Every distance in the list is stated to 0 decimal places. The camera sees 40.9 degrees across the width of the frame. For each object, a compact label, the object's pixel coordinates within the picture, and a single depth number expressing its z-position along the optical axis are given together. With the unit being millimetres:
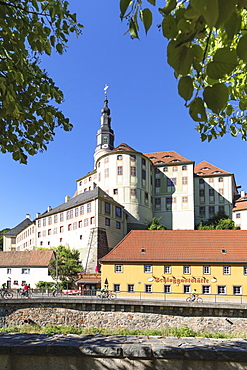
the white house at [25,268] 45344
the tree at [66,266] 43094
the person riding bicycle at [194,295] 26983
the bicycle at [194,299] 25942
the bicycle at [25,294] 28053
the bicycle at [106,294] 27828
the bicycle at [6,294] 28931
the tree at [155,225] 59097
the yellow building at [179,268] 30734
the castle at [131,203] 49250
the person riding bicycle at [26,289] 30547
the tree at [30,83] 4203
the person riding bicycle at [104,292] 28094
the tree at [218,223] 60406
